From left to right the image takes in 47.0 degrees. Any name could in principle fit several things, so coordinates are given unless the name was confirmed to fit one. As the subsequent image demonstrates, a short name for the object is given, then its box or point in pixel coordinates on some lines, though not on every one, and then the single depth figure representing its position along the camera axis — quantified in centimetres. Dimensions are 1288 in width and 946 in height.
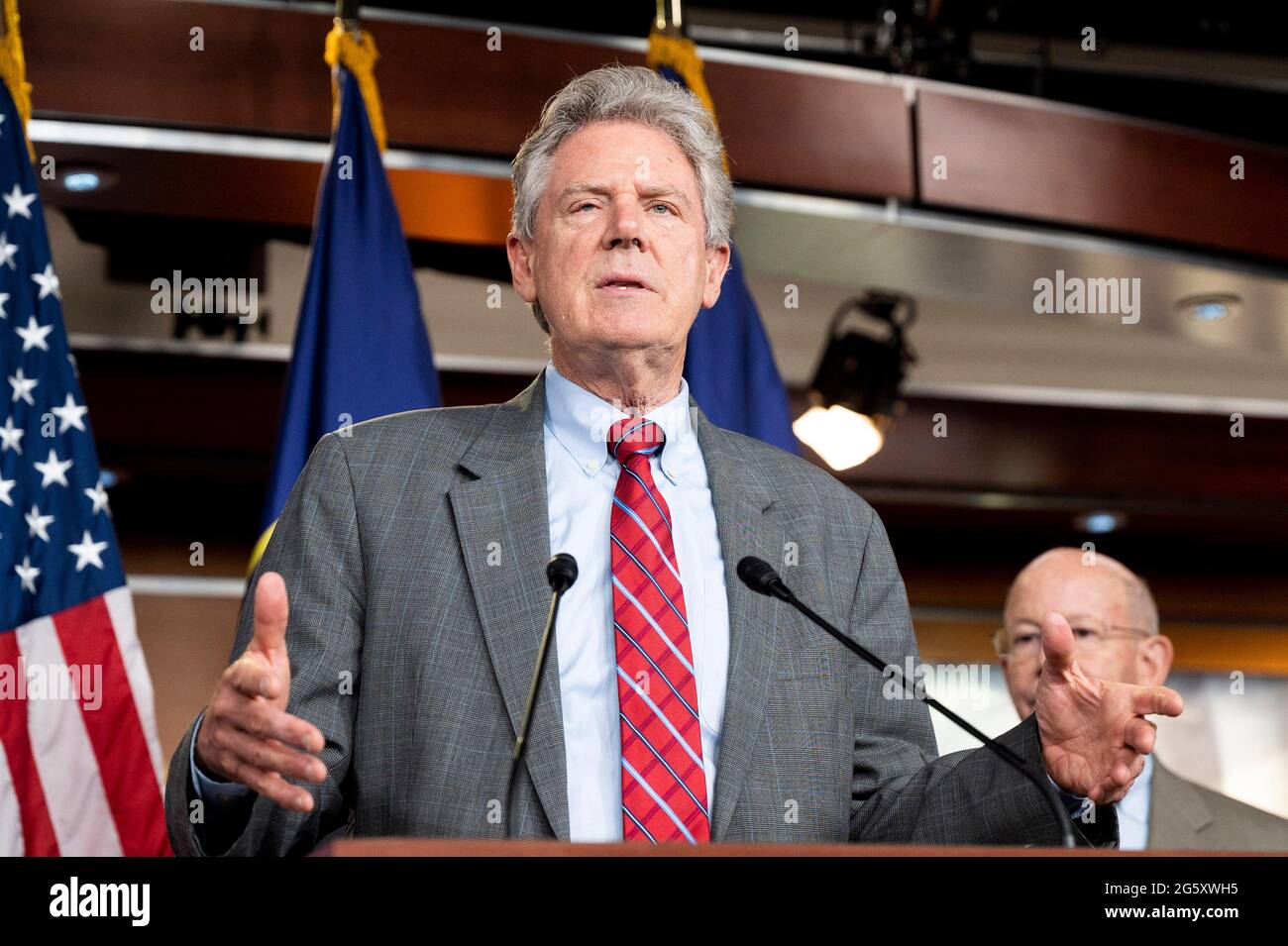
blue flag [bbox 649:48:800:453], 341
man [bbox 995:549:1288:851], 337
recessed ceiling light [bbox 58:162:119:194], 355
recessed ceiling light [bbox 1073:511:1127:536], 643
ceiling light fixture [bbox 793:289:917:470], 486
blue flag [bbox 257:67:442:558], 312
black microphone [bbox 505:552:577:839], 153
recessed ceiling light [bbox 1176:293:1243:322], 453
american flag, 282
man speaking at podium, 160
